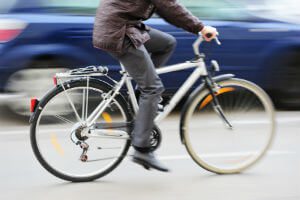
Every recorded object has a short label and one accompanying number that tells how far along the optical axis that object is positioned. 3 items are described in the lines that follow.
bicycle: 7.83
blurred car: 10.81
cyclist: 7.36
